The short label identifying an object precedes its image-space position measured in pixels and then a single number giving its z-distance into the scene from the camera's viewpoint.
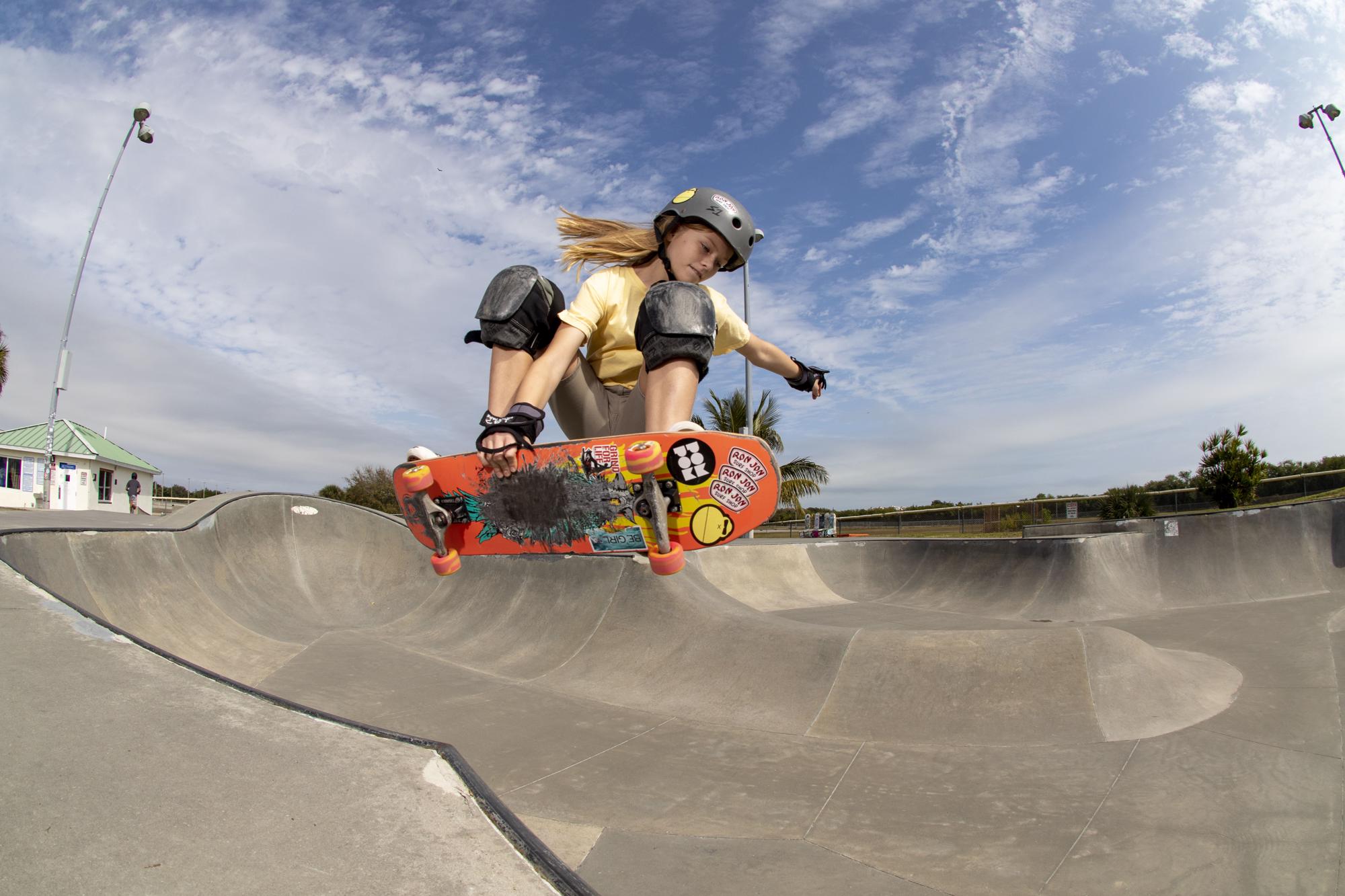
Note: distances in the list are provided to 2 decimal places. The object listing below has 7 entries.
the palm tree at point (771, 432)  20.91
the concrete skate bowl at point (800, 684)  3.01
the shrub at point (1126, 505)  19.83
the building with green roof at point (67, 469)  21.88
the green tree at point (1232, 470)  18.52
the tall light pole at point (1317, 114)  15.58
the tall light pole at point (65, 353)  14.41
